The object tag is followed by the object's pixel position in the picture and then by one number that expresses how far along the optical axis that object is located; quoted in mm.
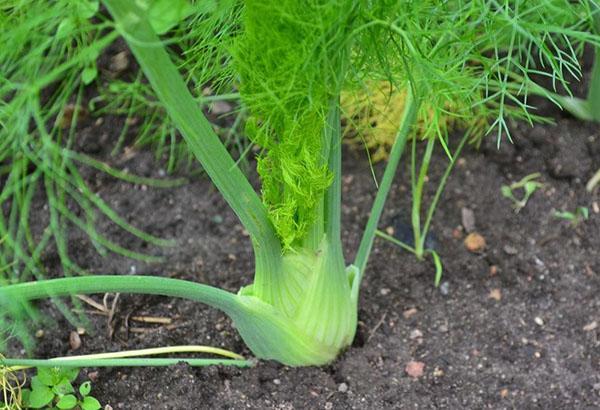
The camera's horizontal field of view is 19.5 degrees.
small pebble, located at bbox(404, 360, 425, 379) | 1078
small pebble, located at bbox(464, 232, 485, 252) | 1164
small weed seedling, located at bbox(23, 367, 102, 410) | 1040
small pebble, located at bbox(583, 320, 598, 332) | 1105
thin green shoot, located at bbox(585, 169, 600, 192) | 1200
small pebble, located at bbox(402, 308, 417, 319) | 1118
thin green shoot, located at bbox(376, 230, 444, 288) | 1134
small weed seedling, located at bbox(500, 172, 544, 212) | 1190
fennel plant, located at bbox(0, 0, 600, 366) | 923
